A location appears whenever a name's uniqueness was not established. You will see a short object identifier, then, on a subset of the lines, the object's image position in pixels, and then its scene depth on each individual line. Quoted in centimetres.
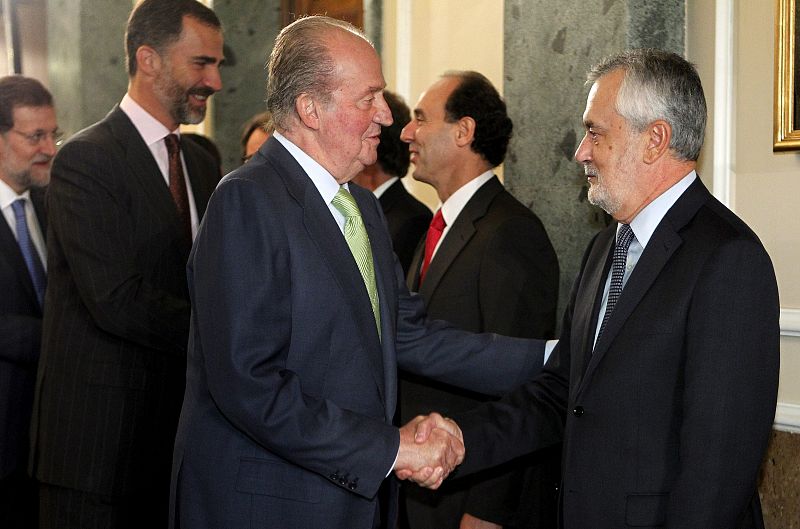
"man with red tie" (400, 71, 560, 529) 333
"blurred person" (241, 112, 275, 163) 475
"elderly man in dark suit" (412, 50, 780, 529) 210
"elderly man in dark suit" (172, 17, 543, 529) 222
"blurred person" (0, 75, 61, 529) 373
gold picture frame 300
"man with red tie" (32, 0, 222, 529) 313
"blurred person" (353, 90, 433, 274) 413
